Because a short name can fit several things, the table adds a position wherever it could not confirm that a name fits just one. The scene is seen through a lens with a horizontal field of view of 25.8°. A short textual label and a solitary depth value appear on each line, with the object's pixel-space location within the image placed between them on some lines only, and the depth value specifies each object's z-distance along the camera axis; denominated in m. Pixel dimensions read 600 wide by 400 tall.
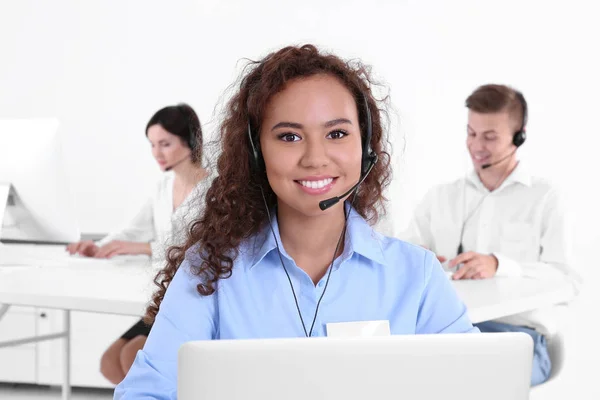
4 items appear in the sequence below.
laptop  1.22
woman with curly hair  1.67
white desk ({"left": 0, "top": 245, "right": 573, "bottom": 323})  2.24
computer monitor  2.64
